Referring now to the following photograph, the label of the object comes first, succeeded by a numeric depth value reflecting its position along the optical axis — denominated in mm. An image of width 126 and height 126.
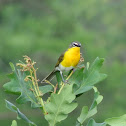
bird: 6602
